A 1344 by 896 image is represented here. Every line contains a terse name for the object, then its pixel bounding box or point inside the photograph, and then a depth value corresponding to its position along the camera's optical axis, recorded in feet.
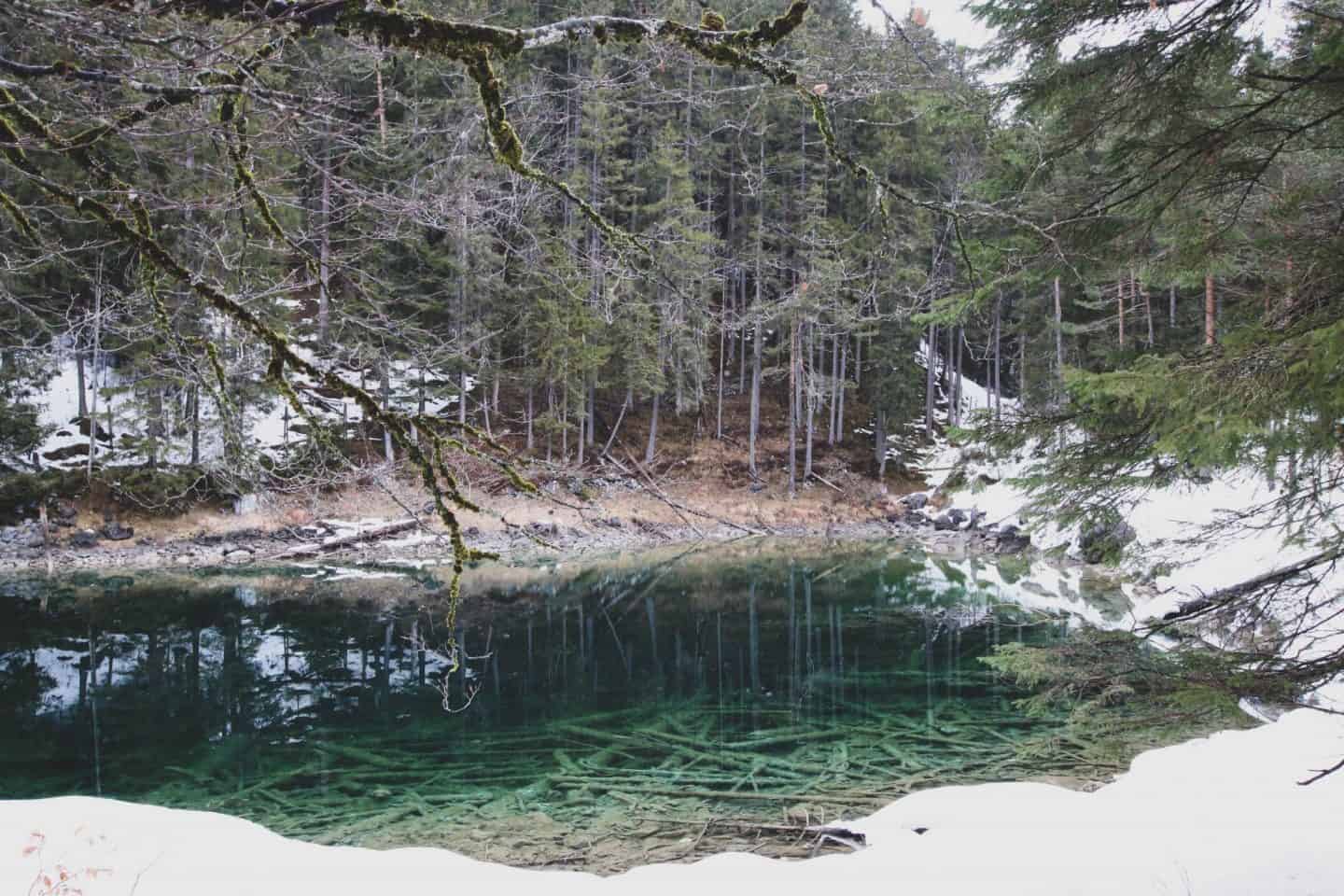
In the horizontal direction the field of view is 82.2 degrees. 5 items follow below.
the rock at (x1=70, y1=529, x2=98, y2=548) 58.95
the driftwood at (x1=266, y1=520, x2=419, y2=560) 62.69
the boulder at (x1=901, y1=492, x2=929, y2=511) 91.71
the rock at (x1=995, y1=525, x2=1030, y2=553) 71.41
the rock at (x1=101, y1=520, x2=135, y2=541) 60.80
